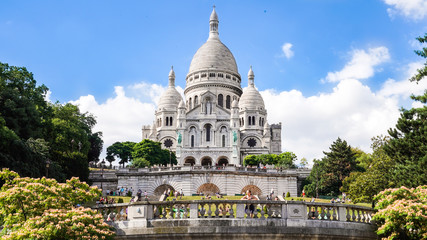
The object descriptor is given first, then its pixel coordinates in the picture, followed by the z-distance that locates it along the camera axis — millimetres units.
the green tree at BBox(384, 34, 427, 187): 31266
